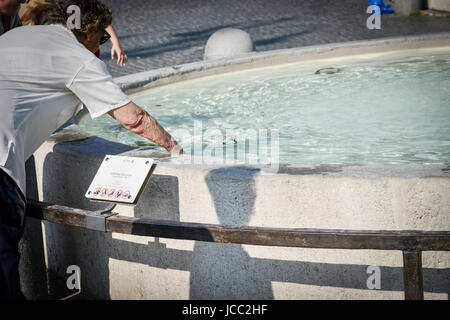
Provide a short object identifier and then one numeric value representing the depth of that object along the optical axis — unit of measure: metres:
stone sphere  7.93
